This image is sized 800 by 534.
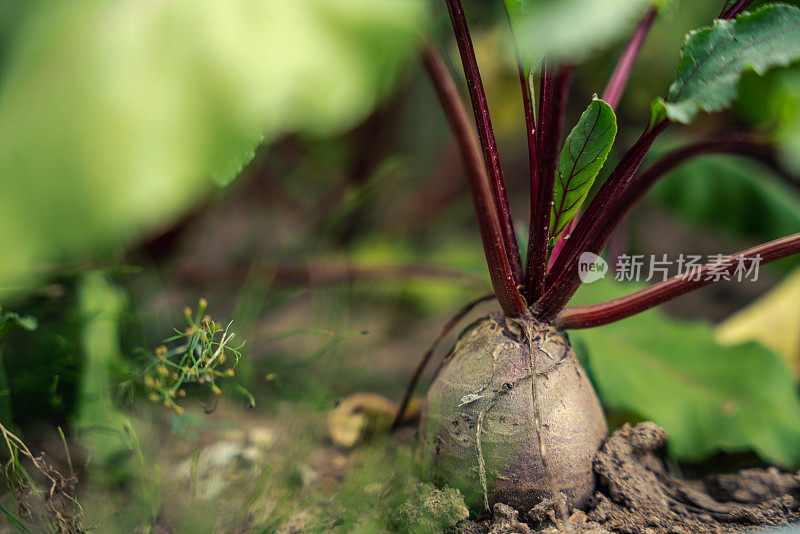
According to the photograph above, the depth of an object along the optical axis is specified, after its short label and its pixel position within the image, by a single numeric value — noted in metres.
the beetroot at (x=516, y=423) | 0.55
